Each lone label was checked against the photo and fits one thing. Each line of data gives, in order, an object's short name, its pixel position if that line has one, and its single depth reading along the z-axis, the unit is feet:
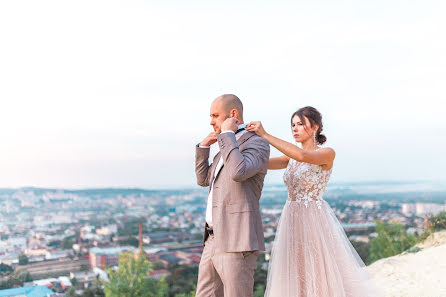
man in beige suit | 7.92
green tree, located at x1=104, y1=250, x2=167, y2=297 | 55.98
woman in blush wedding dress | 10.08
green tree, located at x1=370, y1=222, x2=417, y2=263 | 41.96
